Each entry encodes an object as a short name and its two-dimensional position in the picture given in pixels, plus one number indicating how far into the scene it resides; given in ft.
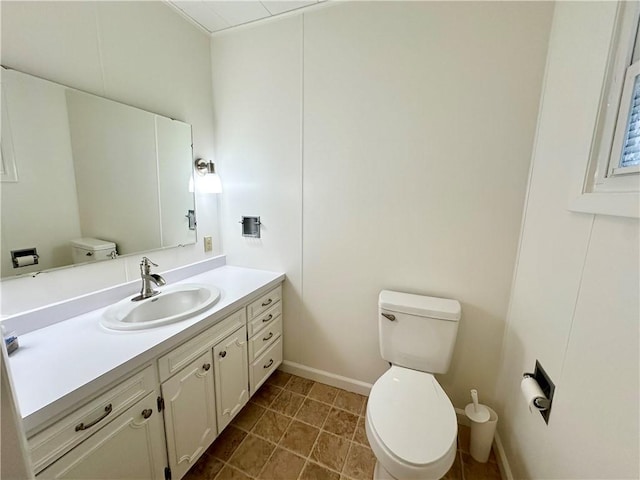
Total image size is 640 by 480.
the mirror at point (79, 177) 3.34
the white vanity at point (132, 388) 2.51
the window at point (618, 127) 2.48
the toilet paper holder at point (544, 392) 3.17
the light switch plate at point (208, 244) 6.35
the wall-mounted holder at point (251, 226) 6.28
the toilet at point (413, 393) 3.23
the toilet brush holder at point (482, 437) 4.50
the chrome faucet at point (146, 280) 4.49
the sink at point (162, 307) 3.66
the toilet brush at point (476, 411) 4.54
